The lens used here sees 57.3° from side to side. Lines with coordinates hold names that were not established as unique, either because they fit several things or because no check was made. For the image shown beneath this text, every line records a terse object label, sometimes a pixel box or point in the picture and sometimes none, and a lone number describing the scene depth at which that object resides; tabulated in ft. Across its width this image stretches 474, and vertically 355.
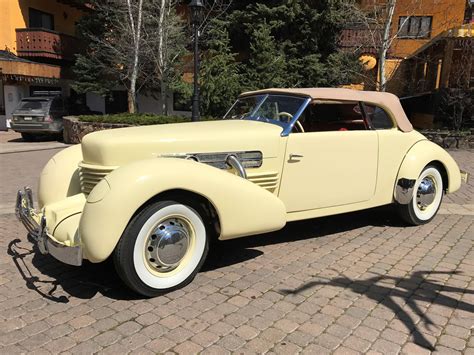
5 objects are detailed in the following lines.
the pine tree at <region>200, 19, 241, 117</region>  48.75
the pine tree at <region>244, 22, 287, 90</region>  52.03
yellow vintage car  11.06
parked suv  51.72
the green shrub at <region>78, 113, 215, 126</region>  44.65
